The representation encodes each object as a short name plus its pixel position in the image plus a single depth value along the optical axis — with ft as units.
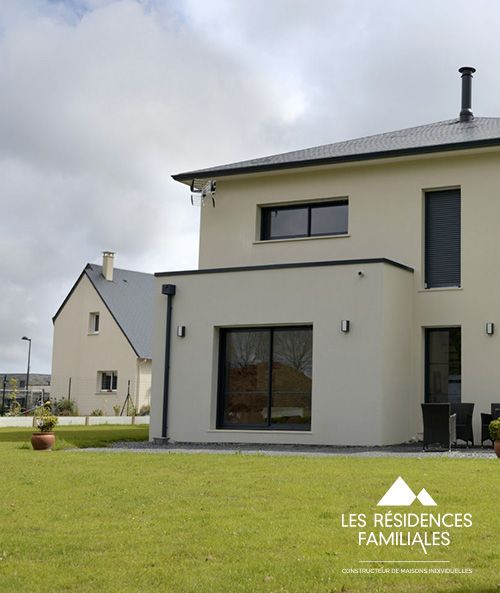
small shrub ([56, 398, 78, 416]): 133.57
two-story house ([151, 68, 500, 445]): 61.11
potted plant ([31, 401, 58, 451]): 57.11
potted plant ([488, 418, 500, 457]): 49.32
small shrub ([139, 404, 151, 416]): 133.22
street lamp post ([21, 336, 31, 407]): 169.63
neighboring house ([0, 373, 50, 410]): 135.03
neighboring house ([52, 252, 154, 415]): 136.46
